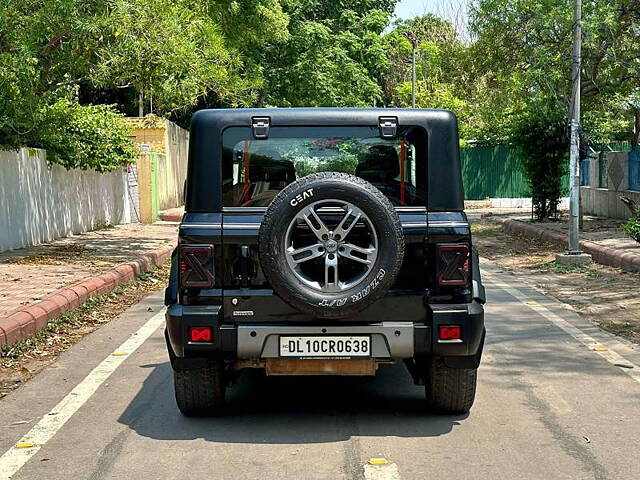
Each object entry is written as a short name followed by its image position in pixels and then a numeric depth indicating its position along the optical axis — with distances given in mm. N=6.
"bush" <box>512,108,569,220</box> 24141
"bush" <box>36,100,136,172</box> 19469
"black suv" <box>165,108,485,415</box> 5703
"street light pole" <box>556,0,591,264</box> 16125
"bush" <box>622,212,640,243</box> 14305
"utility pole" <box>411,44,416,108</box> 44162
